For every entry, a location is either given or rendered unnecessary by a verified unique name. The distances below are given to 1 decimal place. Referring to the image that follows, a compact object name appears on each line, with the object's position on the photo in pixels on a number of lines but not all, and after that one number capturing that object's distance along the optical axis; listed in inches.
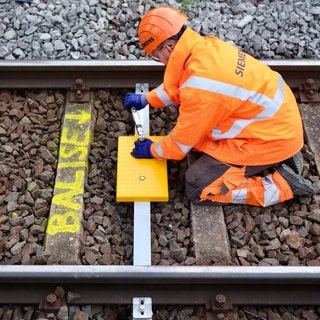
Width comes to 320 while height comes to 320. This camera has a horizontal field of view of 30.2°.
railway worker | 146.6
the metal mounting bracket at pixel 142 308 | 137.9
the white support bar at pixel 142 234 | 151.0
